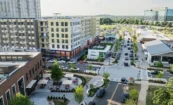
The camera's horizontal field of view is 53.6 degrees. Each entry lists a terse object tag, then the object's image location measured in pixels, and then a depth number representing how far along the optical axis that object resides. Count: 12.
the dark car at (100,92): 39.46
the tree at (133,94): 35.48
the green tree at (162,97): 29.88
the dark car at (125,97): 36.97
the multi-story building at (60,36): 72.94
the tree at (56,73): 46.11
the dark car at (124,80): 47.67
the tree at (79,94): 33.59
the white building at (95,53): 74.25
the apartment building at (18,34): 75.25
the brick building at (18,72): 32.03
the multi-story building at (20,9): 99.38
